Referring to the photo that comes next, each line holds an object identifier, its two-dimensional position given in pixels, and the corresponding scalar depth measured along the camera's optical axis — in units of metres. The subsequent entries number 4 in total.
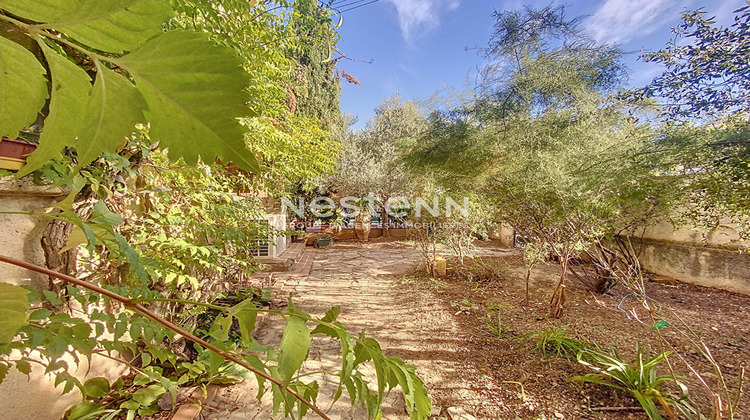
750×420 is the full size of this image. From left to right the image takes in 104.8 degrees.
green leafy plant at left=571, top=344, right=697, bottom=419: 1.83
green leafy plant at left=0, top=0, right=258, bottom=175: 0.11
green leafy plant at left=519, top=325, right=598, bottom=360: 2.61
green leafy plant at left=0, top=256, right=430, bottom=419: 0.24
